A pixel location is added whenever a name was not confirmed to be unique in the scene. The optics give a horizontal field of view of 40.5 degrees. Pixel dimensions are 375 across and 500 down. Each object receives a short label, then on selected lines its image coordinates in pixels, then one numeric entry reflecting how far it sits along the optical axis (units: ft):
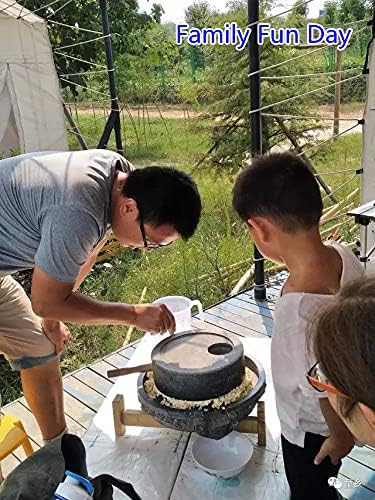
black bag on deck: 2.47
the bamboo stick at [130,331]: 8.50
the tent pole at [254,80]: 7.32
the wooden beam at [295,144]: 11.92
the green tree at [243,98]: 15.21
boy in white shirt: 3.48
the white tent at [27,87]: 13.30
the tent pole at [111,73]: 11.41
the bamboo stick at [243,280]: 9.61
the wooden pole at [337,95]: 13.22
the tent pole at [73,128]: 14.01
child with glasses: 2.01
